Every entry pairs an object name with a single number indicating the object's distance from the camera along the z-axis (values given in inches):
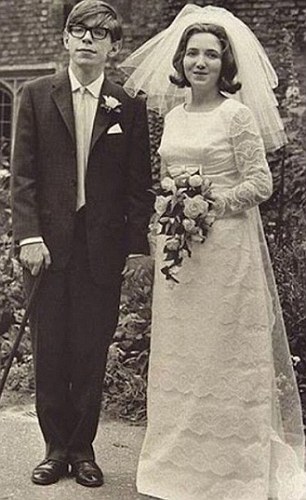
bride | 167.3
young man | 174.6
